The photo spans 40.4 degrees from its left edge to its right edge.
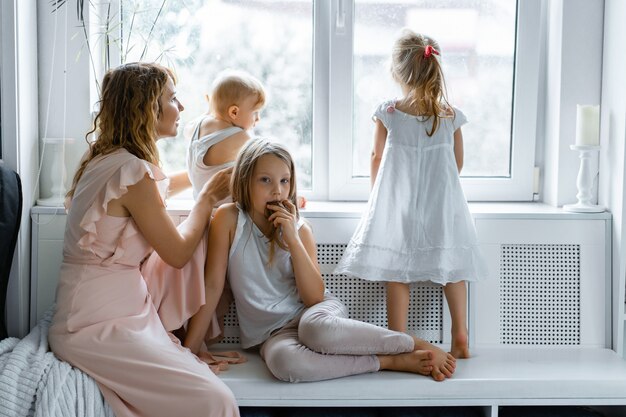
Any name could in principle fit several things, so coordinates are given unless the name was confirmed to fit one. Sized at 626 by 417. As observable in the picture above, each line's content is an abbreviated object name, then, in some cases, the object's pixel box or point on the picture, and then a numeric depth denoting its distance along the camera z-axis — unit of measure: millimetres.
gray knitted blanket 2066
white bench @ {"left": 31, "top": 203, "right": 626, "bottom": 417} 2674
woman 2152
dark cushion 2453
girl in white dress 2557
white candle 2715
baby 2623
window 2949
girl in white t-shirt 2367
